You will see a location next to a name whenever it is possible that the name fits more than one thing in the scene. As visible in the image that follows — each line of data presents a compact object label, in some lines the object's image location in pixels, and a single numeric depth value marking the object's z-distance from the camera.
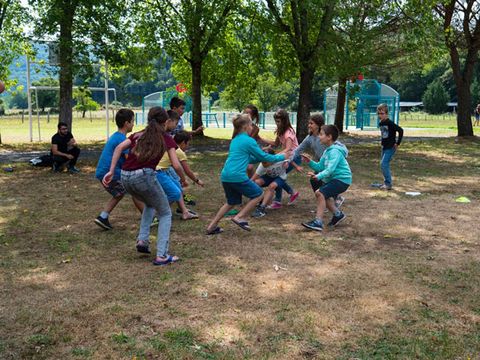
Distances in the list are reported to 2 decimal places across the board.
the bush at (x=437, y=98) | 79.56
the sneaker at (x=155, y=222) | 7.10
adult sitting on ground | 12.28
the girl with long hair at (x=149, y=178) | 5.17
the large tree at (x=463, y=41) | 21.27
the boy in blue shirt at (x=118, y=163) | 6.26
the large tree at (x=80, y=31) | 13.96
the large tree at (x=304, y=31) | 16.94
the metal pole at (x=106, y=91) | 18.83
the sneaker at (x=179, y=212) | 7.76
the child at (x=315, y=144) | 7.47
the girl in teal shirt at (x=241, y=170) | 6.29
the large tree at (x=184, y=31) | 20.00
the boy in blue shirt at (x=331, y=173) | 6.68
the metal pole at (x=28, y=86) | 19.70
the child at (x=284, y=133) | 7.61
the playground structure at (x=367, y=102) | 34.47
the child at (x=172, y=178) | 6.08
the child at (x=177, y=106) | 8.27
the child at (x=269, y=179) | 7.62
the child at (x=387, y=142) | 9.89
